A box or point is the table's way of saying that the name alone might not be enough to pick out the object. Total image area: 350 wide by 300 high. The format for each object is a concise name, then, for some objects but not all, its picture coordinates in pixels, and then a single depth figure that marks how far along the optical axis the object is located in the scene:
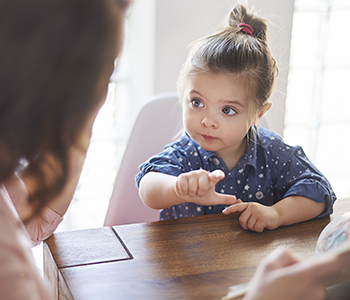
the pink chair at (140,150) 1.18
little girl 0.82
